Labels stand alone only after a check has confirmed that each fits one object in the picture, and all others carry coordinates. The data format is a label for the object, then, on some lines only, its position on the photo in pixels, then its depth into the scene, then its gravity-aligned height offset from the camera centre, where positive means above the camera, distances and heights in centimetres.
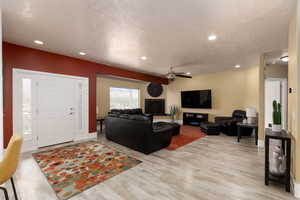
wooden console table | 198 -89
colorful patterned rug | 213 -134
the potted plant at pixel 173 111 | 792 -72
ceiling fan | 497 +88
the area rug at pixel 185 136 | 408 -138
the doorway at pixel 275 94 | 503 +19
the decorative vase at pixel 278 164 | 219 -108
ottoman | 523 -117
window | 694 +5
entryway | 347 -23
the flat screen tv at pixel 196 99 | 683 -1
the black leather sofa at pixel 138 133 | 332 -93
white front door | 377 -33
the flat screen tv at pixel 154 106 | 804 -44
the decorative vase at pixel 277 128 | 226 -49
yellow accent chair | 138 -64
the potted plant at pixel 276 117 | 227 -32
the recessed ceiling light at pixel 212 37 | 286 +132
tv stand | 697 -104
